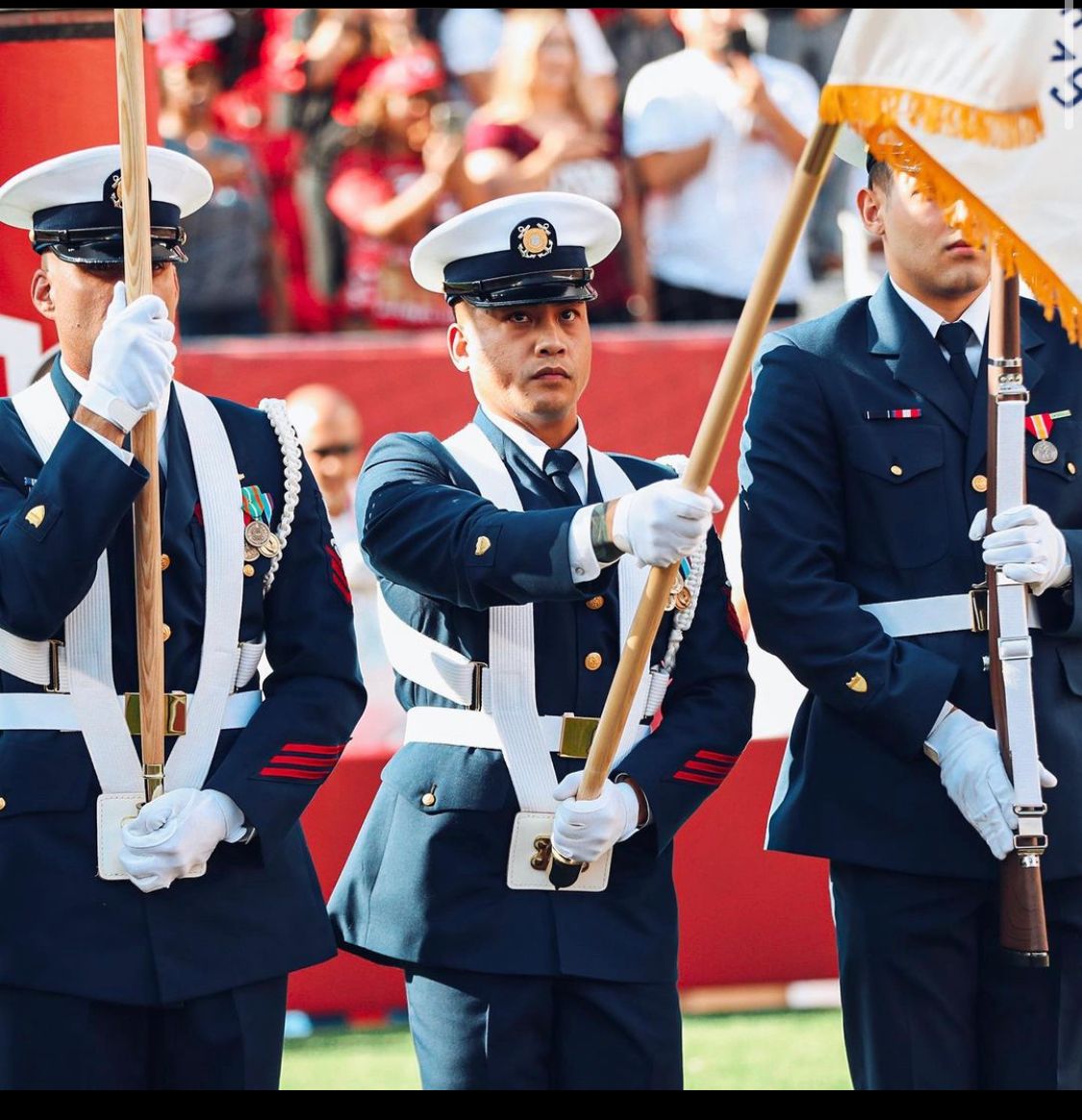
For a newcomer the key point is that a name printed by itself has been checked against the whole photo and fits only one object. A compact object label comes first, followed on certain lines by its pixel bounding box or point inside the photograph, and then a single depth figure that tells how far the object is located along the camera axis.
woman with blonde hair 19.41
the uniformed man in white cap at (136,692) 8.22
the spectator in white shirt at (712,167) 19.67
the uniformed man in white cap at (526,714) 8.66
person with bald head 15.60
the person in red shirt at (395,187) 19.45
